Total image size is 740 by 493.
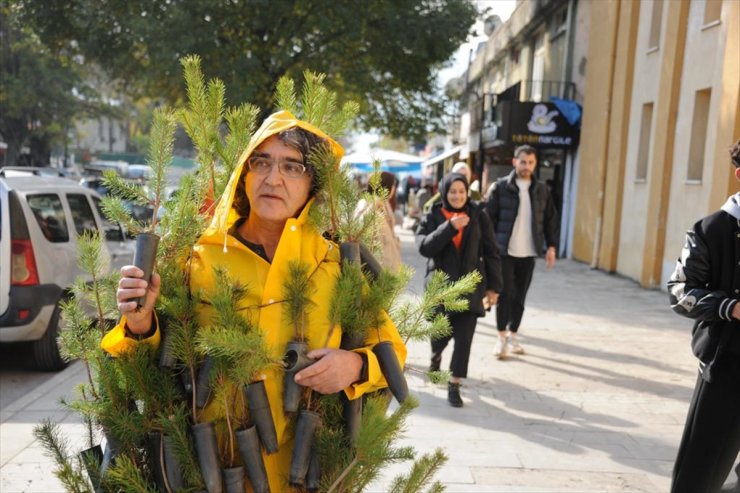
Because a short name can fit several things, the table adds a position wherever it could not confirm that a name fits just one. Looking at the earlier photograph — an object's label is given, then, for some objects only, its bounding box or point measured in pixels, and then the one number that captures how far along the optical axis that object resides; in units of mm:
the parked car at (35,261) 6750
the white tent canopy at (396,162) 27531
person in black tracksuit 3303
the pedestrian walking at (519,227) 7637
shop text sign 18969
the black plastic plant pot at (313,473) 2059
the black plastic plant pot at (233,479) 2002
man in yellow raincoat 2027
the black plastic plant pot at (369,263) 2213
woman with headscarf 6121
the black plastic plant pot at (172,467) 2010
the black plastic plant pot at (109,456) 2078
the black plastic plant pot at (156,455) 2045
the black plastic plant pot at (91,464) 2109
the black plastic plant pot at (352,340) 2111
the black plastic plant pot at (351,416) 2086
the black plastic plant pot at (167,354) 2027
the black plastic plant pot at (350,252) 2117
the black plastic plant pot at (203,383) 2012
